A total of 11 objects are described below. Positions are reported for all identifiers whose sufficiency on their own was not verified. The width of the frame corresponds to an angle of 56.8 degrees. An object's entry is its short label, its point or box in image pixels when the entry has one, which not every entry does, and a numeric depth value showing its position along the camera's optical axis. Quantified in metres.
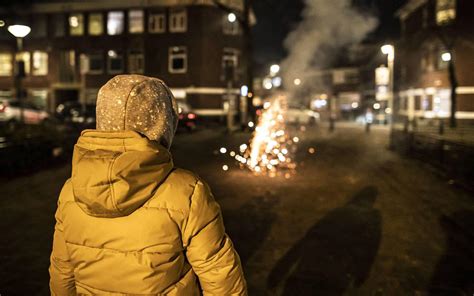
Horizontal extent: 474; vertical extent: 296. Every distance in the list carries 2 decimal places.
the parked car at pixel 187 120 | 25.18
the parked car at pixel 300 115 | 36.28
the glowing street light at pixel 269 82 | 34.66
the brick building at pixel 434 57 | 30.83
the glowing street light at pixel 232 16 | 24.61
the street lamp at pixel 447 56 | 25.17
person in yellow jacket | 1.79
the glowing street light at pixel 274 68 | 32.47
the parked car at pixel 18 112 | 24.14
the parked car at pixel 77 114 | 23.66
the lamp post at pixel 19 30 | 12.43
